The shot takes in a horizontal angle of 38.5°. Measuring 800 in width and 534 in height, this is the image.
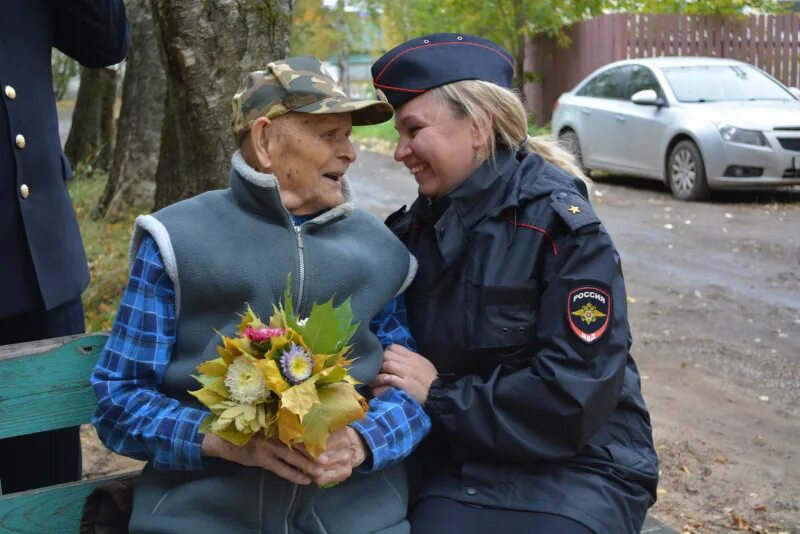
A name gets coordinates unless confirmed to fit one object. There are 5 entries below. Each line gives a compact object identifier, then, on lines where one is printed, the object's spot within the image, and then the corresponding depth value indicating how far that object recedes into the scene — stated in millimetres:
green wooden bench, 2789
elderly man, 2549
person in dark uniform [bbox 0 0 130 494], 3076
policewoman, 2707
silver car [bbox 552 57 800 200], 12531
